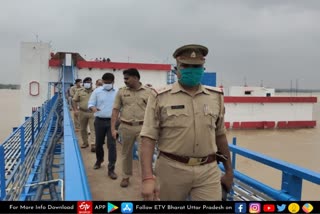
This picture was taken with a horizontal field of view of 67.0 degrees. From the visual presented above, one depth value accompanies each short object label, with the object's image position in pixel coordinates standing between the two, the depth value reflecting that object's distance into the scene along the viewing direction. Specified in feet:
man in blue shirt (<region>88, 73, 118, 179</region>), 12.96
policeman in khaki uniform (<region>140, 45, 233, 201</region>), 5.97
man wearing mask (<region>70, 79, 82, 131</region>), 24.77
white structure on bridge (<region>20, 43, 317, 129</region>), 43.06
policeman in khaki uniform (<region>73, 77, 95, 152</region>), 17.92
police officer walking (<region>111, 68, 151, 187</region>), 11.34
